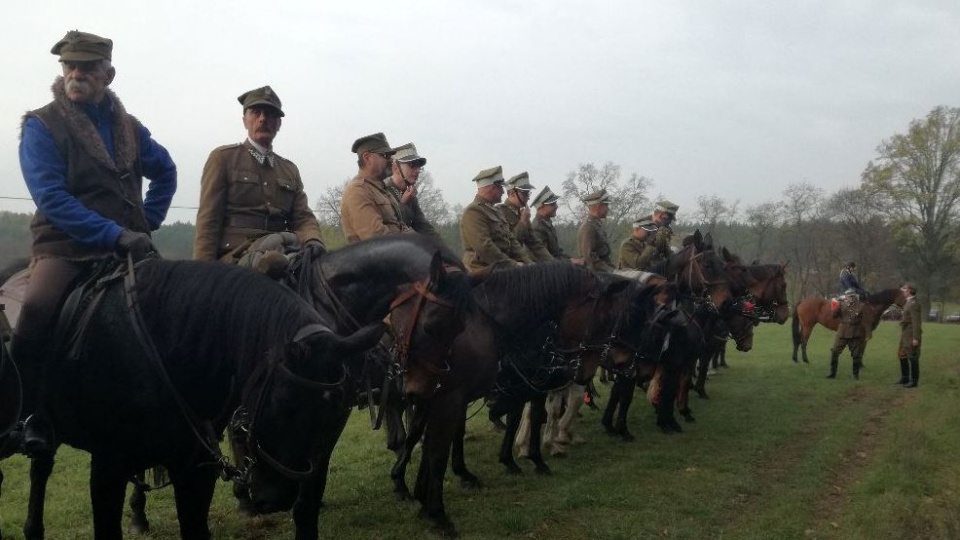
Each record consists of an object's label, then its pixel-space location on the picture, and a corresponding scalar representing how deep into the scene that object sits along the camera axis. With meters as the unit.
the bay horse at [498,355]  6.37
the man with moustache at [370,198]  6.41
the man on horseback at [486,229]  8.57
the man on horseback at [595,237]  11.58
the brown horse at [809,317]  22.80
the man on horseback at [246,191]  5.33
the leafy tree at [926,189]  45.94
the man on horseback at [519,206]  10.32
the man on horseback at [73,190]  3.76
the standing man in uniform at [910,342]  17.47
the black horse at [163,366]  3.47
